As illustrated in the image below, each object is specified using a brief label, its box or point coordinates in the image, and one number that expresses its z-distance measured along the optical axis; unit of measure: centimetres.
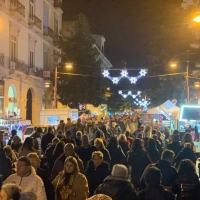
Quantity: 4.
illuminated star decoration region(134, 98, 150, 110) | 9104
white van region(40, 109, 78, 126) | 2794
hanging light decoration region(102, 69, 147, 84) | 2695
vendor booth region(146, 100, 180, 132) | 2193
